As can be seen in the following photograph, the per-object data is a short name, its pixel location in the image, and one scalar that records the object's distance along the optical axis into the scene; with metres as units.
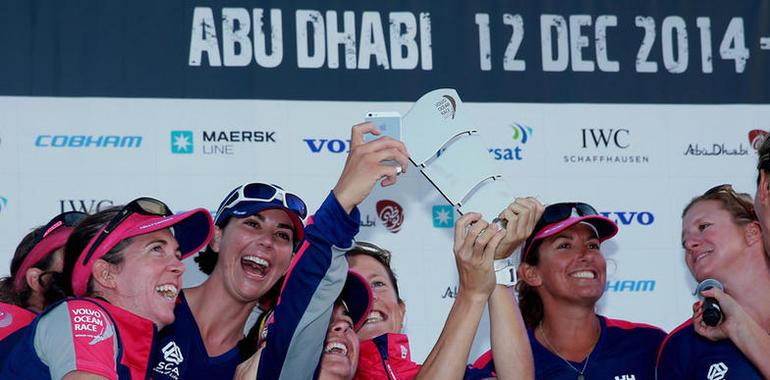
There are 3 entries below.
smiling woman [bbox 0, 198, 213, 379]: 4.80
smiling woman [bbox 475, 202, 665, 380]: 7.00
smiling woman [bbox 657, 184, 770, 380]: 5.89
